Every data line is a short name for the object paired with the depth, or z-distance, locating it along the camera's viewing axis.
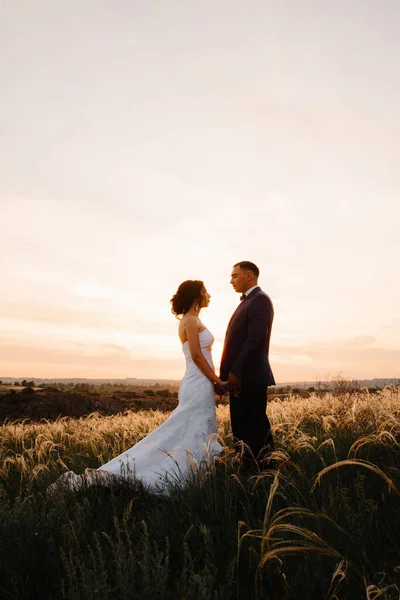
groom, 5.80
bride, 5.43
